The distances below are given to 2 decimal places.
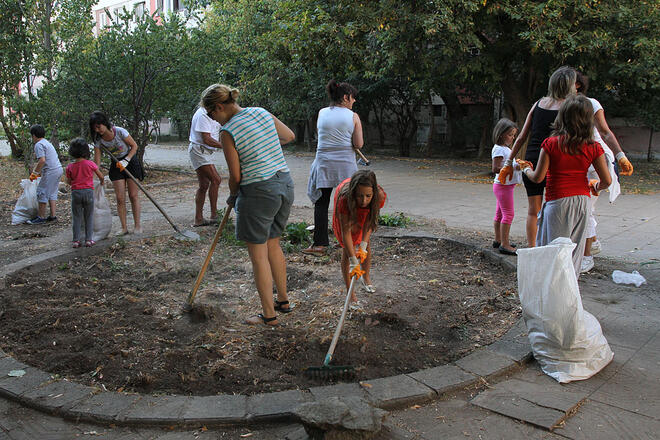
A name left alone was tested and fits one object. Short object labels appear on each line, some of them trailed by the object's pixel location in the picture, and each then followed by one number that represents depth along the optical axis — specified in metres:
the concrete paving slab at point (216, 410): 2.72
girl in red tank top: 3.78
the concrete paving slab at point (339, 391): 2.88
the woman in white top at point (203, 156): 6.78
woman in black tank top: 4.34
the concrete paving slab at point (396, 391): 2.86
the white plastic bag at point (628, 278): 4.70
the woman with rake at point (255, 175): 3.60
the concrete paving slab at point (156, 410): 2.73
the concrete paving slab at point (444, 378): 3.00
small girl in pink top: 6.01
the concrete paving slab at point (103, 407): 2.77
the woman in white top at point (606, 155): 4.42
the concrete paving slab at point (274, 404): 2.73
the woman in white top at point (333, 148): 5.53
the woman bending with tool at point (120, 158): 6.31
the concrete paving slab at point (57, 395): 2.86
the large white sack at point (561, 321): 3.13
